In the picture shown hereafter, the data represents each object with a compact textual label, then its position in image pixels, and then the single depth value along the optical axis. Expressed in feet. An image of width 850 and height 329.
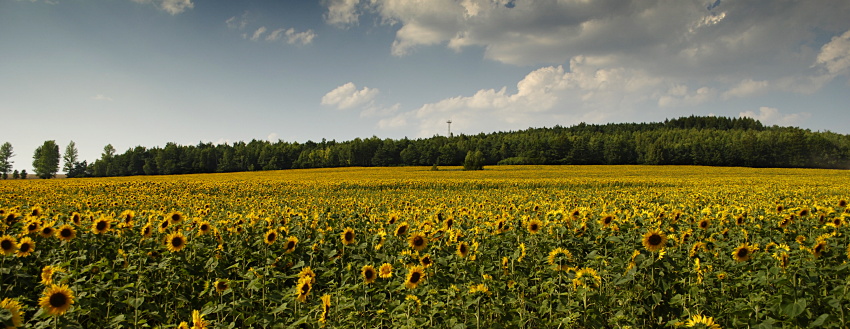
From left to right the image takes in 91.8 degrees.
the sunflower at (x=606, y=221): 17.39
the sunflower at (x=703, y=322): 8.85
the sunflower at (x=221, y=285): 11.58
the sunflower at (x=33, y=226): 14.60
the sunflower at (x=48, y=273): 10.97
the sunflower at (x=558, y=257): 13.91
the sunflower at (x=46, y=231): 14.64
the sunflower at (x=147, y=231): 15.83
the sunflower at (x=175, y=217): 17.51
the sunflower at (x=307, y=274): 11.83
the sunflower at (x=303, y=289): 10.89
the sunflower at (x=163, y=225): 16.38
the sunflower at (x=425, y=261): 12.82
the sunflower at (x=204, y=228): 17.03
